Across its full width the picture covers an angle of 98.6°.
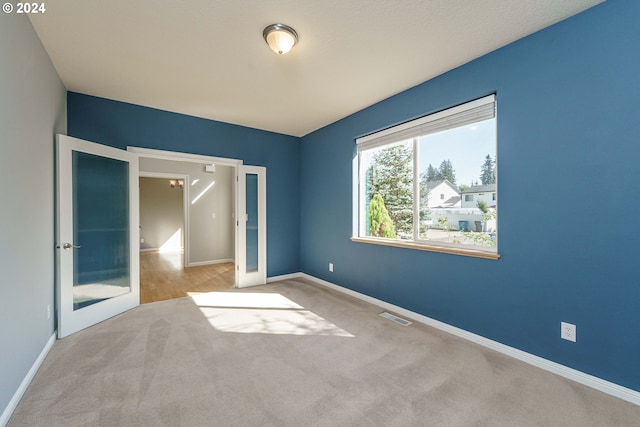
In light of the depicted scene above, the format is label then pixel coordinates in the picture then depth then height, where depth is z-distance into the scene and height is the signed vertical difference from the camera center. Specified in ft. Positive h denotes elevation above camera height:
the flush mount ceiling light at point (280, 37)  6.86 +4.56
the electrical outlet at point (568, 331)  6.56 -2.88
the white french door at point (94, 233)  8.74 -0.63
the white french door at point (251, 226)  14.44 -0.61
